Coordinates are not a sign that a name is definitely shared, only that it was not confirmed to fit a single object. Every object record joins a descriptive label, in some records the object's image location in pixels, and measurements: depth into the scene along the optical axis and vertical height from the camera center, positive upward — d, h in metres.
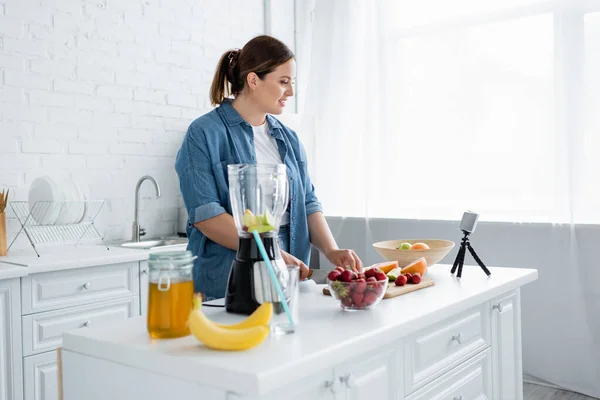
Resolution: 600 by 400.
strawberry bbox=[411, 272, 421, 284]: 1.93 -0.26
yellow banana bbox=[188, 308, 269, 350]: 1.20 -0.27
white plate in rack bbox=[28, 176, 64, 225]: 3.03 +0.00
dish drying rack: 3.04 -0.12
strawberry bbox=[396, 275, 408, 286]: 1.88 -0.26
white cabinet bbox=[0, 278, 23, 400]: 2.49 -0.58
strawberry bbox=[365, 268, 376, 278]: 1.64 -0.21
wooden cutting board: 1.77 -0.28
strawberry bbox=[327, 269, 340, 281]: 1.60 -0.21
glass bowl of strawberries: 1.55 -0.24
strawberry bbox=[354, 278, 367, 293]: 1.55 -0.23
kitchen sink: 3.52 -0.26
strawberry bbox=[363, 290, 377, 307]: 1.55 -0.26
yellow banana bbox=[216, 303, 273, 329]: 1.26 -0.25
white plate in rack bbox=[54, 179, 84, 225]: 3.09 -0.03
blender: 1.47 -0.08
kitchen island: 1.16 -0.34
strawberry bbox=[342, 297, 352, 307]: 1.57 -0.27
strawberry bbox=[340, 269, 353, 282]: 1.58 -0.21
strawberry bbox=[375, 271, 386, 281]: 1.62 -0.21
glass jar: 1.28 -0.20
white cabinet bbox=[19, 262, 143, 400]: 2.59 -0.50
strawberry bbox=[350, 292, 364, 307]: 1.55 -0.26
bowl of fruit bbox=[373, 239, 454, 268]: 2.18 -0.20
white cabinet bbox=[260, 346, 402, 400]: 1.24 -0.41
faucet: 3.65 -0.09
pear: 1.93 -0.25
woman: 1.99 +0.15
